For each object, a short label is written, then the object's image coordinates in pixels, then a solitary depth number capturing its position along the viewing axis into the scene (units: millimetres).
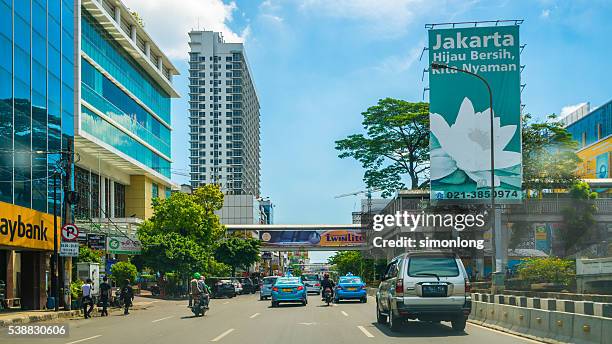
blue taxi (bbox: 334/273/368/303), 37781
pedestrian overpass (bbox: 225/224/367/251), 91500
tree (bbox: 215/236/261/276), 79938
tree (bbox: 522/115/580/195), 52000
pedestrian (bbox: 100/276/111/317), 30947
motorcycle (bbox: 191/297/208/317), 27375
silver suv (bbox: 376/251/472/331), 17094
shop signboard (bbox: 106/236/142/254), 44750
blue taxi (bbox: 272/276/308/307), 34406
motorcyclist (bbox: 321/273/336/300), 35328
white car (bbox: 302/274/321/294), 61250
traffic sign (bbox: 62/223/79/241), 31391
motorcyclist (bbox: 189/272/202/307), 27469
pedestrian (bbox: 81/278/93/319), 29662
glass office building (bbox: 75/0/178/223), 53594
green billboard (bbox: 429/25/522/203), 37625
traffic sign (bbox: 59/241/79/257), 30972
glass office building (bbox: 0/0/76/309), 31531
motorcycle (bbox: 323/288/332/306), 34744
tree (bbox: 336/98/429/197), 57375
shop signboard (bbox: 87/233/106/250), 36562
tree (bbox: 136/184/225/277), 51156
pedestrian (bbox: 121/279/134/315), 32512
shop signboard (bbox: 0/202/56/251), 29656
